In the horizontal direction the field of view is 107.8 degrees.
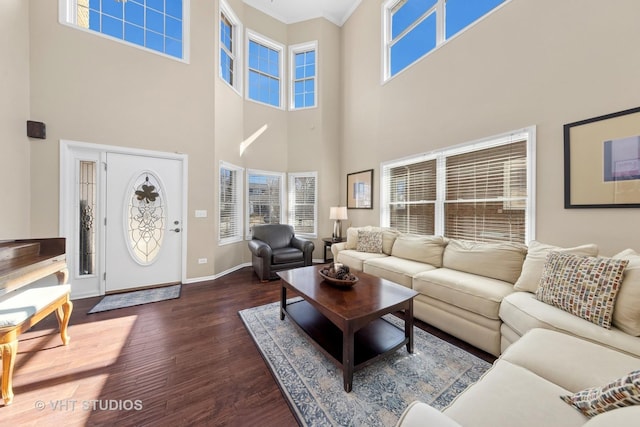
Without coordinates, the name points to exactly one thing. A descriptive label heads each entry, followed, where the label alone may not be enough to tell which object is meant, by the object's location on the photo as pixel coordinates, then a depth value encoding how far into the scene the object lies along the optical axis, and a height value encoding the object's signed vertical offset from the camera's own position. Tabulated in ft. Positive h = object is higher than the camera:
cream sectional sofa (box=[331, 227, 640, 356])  4.91 -2.34
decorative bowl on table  7.32 -2.08
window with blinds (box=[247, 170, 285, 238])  16.81 +1.10
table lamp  15.98 -0.24
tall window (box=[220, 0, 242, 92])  14.57 +10.90
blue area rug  4.83 -4.08
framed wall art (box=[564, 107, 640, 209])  6.41 +1.52
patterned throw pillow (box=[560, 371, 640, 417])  2.42 -2.06
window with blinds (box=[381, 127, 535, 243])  8.86 +1.01
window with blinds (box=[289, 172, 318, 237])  17.99 +0.65
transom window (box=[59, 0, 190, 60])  10.62 +9.38
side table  16.19 -2.06
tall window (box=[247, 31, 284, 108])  16.88 +10.71
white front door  11.00 -0.47
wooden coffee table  5.47 -2.66
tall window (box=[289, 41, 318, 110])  17.92 +10.65
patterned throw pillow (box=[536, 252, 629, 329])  5.05 -1.70
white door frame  10.02 +0.30
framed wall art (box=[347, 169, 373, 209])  15.47 +1.59
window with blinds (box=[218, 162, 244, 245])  14.70 +0.57
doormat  9.68 -3.87
